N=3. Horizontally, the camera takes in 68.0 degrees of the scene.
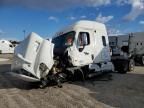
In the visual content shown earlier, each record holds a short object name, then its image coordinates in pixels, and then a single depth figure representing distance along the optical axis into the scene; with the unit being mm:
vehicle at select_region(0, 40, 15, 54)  21662
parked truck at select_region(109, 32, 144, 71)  9347
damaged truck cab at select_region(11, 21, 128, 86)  4279
